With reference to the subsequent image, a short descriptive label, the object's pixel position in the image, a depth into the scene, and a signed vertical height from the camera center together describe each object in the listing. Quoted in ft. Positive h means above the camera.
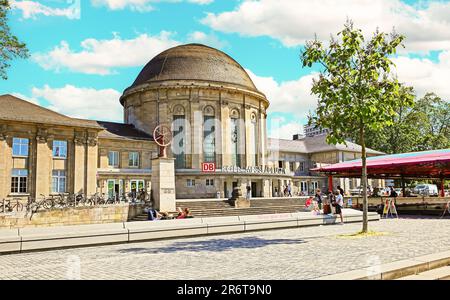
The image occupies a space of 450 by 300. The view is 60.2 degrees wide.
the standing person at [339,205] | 64.36 -4.11
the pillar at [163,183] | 84.78 -0.08
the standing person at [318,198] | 83.88 -3.75
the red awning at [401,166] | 87.06 +3.53
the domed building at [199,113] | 151.12 +28.98
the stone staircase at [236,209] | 96.53 -7.07
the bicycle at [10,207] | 75.54 -4.60
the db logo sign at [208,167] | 149.48 +5.88
